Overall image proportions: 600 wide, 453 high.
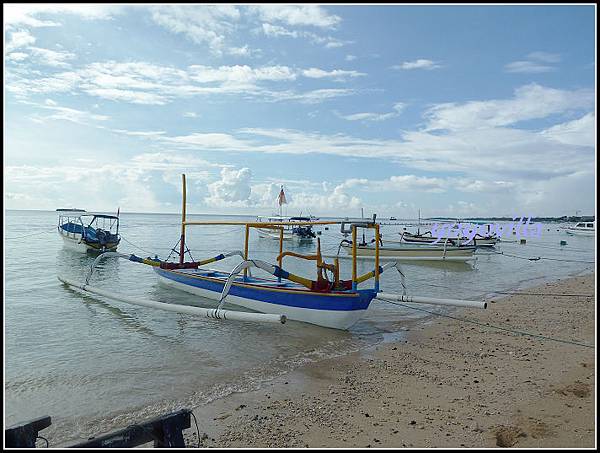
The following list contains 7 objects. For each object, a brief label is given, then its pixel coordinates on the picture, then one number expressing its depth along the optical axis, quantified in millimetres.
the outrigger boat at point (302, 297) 11156
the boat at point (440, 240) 37531
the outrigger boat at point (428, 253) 31312
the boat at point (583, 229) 71212
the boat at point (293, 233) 46844
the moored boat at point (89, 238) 33844
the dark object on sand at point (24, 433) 3791
